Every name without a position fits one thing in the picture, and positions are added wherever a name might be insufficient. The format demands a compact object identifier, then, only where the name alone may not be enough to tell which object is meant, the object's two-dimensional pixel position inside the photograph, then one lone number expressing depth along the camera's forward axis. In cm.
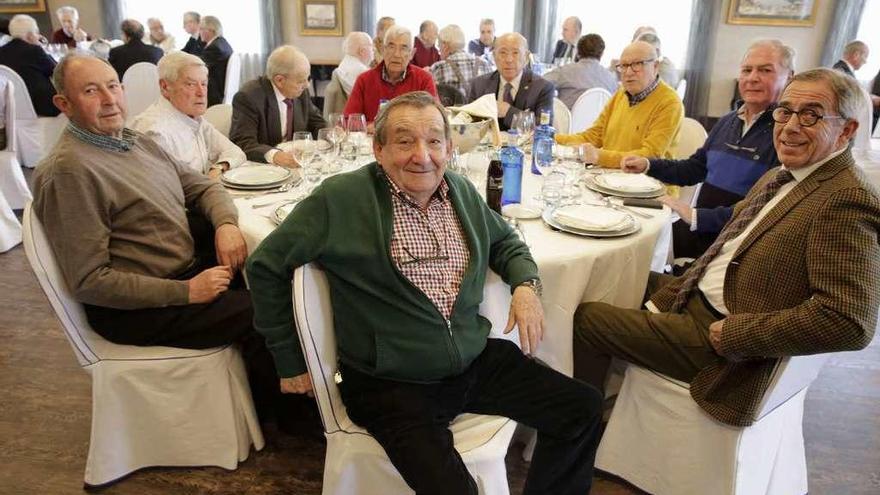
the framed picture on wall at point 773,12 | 731
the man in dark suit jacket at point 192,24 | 775
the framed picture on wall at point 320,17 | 848
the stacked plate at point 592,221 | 190
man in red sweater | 371
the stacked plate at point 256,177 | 233
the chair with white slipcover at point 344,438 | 142
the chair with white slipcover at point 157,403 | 179
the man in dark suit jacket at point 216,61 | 607
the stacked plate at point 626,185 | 233
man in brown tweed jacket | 138
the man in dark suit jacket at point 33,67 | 523
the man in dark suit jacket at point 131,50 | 596
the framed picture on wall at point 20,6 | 861
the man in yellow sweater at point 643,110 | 295
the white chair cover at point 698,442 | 164
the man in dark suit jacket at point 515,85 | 370
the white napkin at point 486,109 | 268
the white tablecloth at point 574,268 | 179
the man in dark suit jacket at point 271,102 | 299
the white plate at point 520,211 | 206
